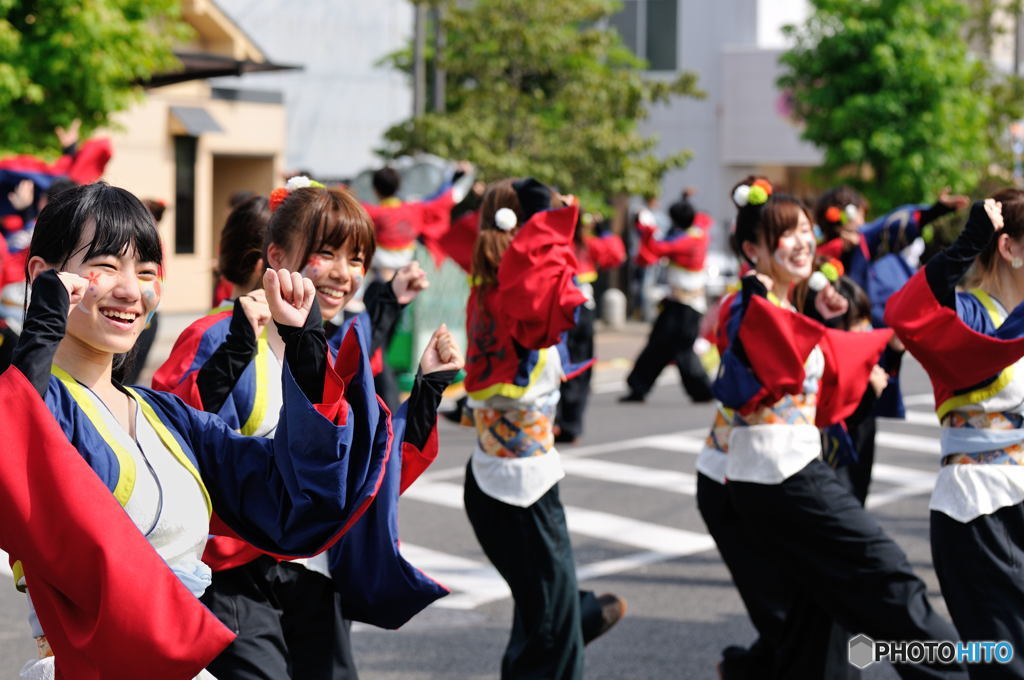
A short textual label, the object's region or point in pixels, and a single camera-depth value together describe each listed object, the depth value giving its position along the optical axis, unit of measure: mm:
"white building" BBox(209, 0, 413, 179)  27250
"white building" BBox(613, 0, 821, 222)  28438
